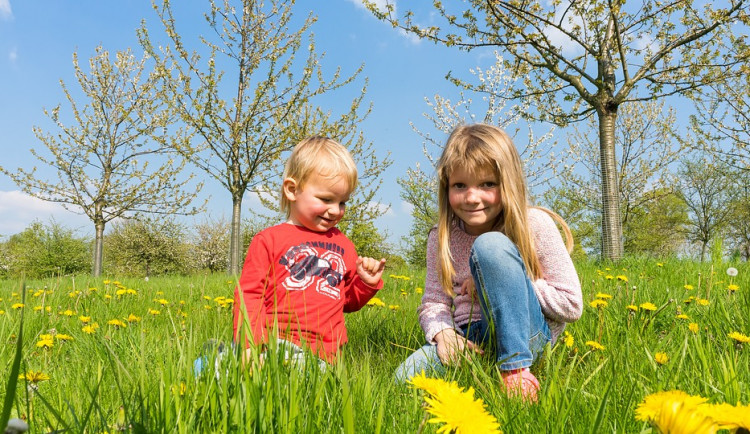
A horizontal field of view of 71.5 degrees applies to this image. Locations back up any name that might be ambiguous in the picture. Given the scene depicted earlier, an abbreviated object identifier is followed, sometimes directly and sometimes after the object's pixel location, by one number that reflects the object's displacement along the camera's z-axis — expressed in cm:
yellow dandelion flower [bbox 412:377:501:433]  69
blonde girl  190
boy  216
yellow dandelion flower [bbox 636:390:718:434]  56
